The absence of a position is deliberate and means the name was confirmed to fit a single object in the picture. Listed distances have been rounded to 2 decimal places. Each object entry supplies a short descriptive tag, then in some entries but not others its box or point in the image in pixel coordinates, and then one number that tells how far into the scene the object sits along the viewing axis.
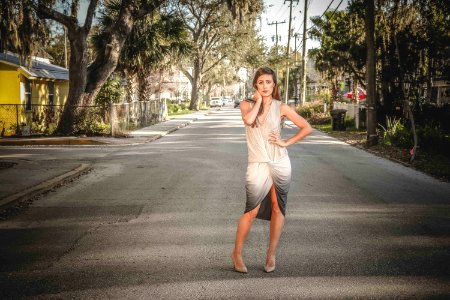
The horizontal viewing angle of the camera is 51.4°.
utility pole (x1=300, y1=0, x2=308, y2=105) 38.22
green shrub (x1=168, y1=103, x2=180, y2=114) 54.62
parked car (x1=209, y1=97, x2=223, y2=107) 80.12
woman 4.10
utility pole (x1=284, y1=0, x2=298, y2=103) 51.84
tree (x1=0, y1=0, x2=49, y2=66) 17.03
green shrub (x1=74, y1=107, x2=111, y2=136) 20.25
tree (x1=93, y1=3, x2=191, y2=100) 26.07
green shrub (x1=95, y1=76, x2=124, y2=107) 29.14
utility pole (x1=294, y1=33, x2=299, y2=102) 58.53
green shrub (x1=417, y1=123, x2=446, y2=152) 14.36
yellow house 20.11
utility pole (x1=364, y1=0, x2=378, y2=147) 16.38
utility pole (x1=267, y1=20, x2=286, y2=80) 70.12
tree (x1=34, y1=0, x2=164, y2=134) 19.92
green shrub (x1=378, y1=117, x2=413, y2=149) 15.73
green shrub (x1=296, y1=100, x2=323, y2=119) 34.72
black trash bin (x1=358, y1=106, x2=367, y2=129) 24.85
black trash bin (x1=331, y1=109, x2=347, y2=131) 24.97
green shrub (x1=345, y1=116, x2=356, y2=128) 26.43
